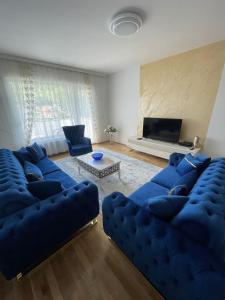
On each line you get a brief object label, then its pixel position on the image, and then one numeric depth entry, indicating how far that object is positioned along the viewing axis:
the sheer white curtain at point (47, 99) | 3.32
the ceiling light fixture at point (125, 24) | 1.76
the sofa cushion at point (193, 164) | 1.74
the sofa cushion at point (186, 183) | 1.29
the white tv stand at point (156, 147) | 3.16
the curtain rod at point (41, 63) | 3.02
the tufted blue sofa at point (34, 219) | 1.06
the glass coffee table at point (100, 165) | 2.41
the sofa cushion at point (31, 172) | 1.67
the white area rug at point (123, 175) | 2.51
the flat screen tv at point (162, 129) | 3.40
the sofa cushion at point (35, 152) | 2.68
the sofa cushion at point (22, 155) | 2.48
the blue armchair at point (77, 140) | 3.53
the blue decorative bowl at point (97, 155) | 2.69
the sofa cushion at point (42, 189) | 1.39
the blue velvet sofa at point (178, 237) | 0.75
